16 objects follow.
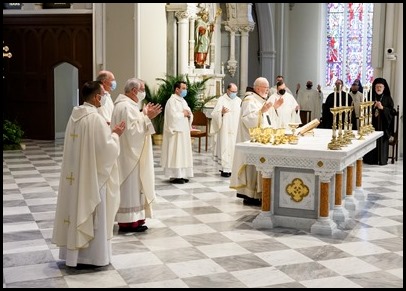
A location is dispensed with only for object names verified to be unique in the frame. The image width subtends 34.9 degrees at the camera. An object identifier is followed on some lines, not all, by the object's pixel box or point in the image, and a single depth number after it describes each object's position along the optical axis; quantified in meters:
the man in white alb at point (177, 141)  10.38
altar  7.06
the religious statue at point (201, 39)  17.22
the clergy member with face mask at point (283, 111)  8.97
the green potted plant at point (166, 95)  15.12
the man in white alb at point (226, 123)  11.46
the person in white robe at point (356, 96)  14.20
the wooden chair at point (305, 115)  18.81
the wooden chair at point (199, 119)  14.65
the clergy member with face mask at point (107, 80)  7.16
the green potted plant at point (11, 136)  14.65
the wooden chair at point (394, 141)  13.10
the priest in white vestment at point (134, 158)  6.97
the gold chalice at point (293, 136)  7.59
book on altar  8.44
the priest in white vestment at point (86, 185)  5.64
